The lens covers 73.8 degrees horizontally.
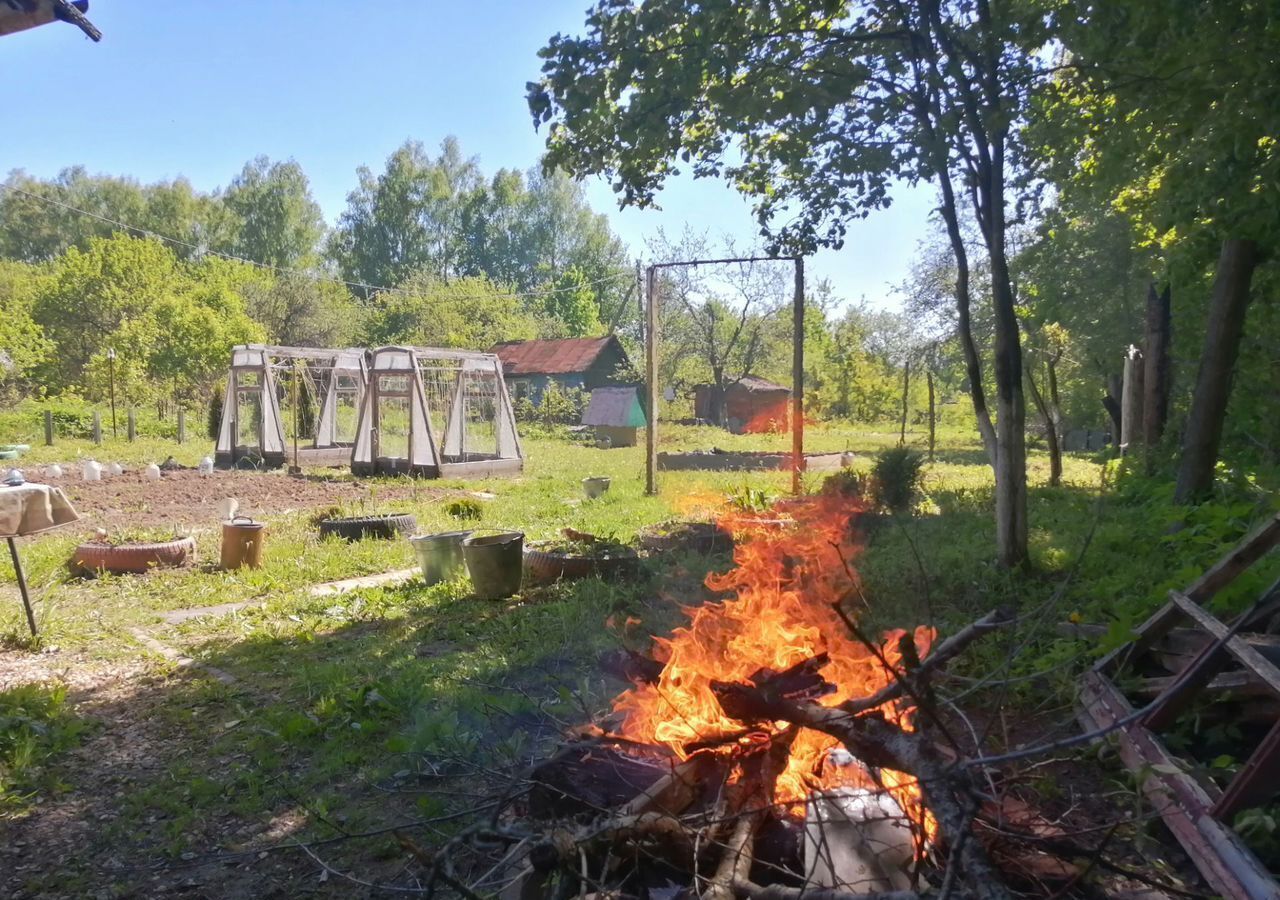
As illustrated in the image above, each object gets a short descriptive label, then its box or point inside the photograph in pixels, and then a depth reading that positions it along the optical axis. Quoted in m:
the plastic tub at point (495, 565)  7.52
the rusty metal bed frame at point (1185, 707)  2.79
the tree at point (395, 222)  59.06
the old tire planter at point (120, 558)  8.80
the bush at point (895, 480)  10.92
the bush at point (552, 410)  33.75
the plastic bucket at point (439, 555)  8.26
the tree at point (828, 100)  6.25
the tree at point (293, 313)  42.16
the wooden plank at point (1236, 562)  3.86
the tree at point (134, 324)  29.30
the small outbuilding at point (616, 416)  28.25
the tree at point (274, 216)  55.03
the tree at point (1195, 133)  5.64
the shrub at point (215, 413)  23.62
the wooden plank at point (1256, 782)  2.86
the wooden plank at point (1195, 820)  2.66
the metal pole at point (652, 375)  13.05
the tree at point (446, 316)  43.34
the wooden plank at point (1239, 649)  3.14
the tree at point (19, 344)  25.06
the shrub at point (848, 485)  11.28
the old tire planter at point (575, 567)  7.85
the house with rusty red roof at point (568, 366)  39.62
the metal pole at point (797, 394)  11.66
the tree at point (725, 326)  35.94
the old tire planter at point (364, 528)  10.41
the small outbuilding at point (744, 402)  37.16
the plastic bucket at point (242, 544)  8.98
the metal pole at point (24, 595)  6.18
